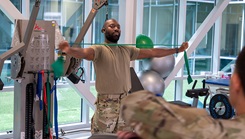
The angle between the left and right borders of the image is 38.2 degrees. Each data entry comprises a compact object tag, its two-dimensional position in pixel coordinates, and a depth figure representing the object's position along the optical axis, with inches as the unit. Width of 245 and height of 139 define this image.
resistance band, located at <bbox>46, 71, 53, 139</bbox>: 142.6
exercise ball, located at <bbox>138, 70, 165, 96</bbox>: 194.2
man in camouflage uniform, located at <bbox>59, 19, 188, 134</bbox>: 122.4
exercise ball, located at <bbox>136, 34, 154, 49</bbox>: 186.6
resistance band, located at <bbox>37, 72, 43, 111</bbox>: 139.3
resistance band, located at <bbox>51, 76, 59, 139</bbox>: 144.6
